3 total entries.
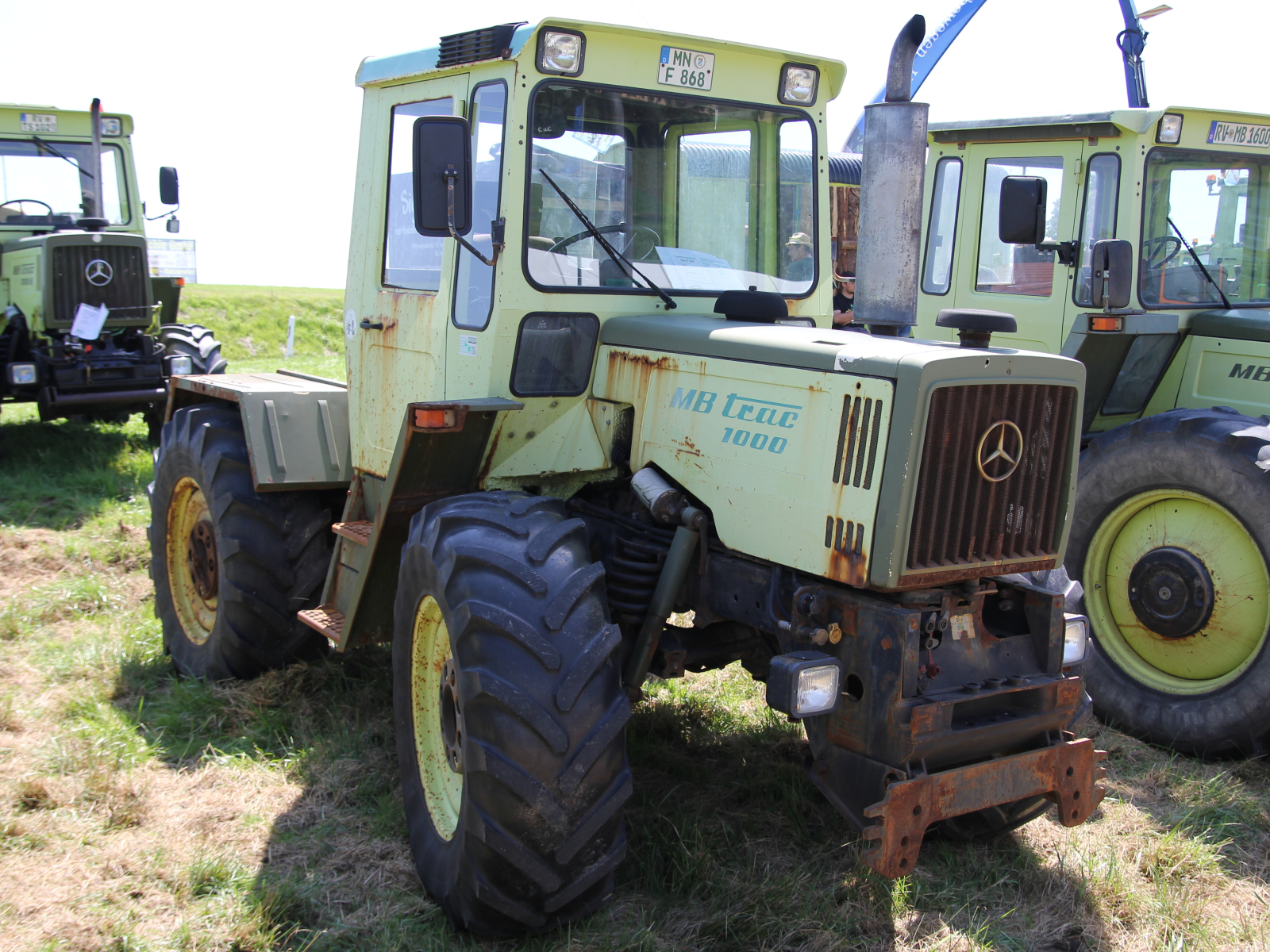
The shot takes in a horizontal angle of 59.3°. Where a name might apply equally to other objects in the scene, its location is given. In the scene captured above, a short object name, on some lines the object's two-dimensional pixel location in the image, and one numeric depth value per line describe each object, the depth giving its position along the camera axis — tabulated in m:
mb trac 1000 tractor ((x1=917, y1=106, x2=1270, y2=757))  5.12
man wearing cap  4.54
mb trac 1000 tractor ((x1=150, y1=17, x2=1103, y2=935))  3.21
